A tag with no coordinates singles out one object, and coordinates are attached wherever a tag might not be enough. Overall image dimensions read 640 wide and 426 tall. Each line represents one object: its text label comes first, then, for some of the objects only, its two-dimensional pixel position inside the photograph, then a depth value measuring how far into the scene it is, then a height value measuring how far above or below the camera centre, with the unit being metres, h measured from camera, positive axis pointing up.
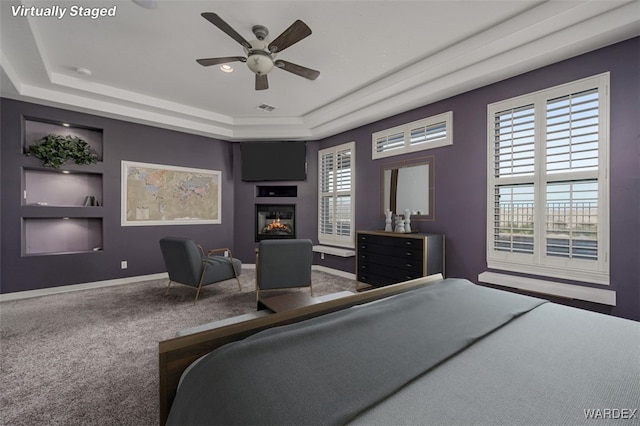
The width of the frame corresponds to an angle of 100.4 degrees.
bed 0.76 -0.57
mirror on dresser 3.93 +0.38
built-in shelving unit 3.95 +0.17
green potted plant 3.84 +0.90
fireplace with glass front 5.95 -0.23
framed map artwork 4.68 +0.31
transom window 3.72 +1.16
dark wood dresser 3.44 -0.63
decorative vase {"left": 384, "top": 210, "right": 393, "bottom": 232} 4.16 -0.17
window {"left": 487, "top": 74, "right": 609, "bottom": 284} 2.52 +0.30
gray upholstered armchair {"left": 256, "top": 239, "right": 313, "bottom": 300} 3.48 -0.71
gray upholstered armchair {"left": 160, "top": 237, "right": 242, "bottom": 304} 3.51 -0.76
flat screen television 5.76 +1.10
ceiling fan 2.35 +1.58
